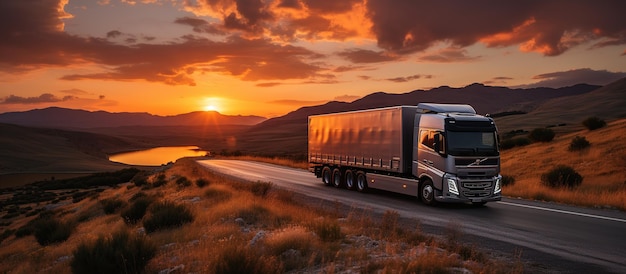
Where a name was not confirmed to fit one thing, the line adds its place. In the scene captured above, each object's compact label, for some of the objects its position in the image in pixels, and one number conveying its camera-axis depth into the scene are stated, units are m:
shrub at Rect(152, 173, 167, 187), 32.28
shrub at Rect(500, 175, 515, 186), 25.31
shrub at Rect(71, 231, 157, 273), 8.20
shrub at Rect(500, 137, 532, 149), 49.91
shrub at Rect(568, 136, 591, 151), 36.34
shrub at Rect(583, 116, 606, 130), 45.62
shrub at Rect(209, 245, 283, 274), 6.95
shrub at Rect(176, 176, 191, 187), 26.52
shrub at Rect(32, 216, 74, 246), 18.03
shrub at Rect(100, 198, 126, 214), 22.62
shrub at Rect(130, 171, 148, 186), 36.99
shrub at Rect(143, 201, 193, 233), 12.64
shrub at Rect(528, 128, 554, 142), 46.69
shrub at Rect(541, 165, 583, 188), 23.84
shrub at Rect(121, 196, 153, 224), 16.08
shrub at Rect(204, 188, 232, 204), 17.45
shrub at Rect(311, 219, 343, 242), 9.56
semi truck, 16.00
